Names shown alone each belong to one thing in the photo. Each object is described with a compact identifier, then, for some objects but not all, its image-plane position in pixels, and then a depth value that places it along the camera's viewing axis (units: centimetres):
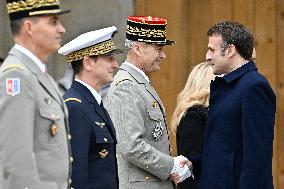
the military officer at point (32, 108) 915
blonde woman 1372
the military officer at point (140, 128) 1269
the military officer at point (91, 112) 1098
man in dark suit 1165
